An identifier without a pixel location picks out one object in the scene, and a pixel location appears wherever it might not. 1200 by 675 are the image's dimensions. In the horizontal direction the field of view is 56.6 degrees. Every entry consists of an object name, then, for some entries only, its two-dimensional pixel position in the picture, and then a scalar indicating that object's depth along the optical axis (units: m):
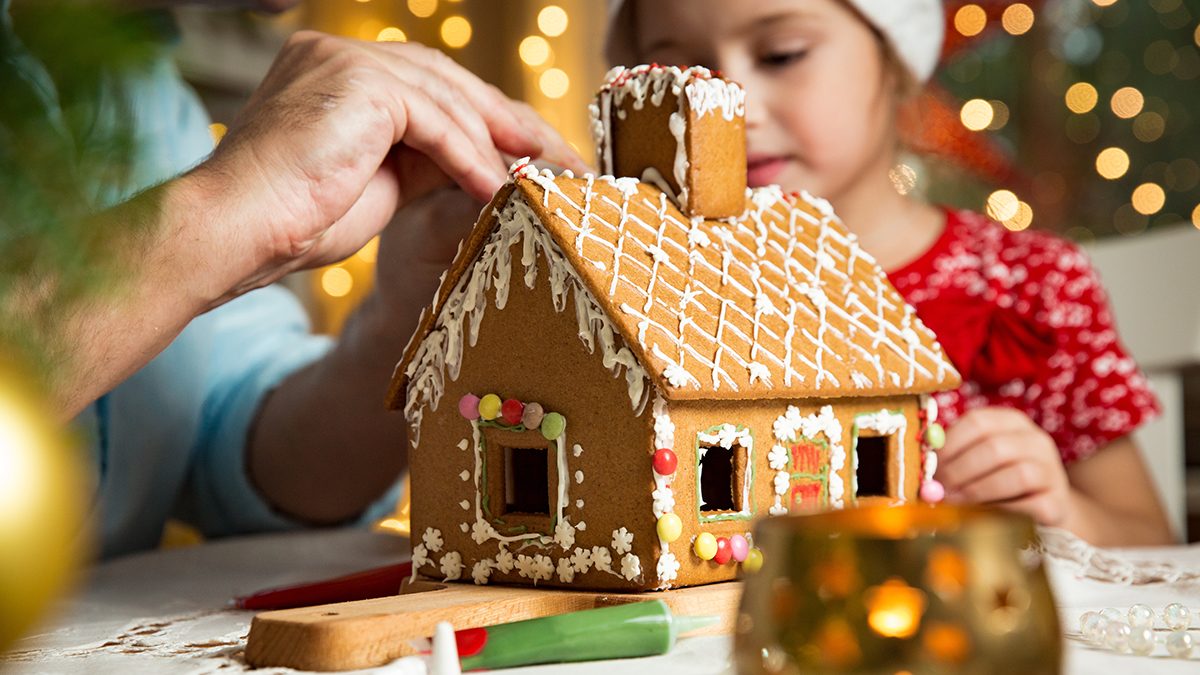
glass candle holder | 0.37
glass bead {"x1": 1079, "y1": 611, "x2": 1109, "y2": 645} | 0.63
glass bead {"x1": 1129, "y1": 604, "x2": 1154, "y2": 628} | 0.65
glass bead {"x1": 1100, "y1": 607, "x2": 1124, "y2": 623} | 0.67
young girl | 1.32
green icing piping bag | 0.60
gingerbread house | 0.74
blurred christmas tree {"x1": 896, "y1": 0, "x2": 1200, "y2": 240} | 3.68
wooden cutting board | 0.61
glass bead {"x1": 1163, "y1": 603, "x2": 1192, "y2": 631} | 0.66
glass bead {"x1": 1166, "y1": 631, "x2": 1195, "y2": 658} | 0.60
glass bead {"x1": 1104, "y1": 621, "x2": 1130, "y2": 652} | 0.62
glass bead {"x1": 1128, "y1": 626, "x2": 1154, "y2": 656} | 0.61
